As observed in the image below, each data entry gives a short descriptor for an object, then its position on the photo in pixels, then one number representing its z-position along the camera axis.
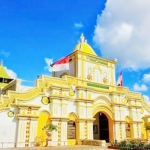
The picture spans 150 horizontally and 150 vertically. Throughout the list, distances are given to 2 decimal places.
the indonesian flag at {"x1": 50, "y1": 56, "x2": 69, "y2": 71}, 23.00
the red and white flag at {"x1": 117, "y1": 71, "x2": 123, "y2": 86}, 27.86
